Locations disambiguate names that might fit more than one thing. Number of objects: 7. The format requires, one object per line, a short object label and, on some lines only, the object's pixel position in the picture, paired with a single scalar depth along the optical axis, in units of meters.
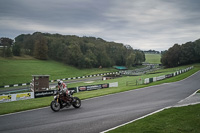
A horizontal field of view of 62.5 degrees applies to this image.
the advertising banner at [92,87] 25.80
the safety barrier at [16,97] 18.12
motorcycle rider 12.58
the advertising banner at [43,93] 20.92
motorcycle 12.45
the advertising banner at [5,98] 17.98
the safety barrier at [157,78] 32.47
